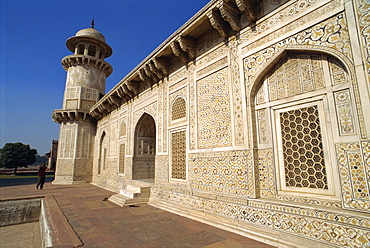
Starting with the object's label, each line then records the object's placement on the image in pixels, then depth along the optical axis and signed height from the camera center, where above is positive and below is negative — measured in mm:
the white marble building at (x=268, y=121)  2557 +654
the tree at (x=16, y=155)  29750 +1069
